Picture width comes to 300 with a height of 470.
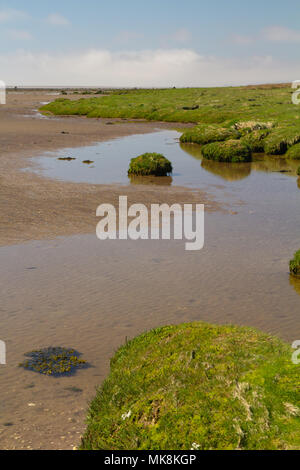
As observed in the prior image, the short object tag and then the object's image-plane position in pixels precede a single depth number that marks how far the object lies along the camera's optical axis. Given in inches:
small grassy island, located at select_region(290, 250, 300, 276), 510.9
